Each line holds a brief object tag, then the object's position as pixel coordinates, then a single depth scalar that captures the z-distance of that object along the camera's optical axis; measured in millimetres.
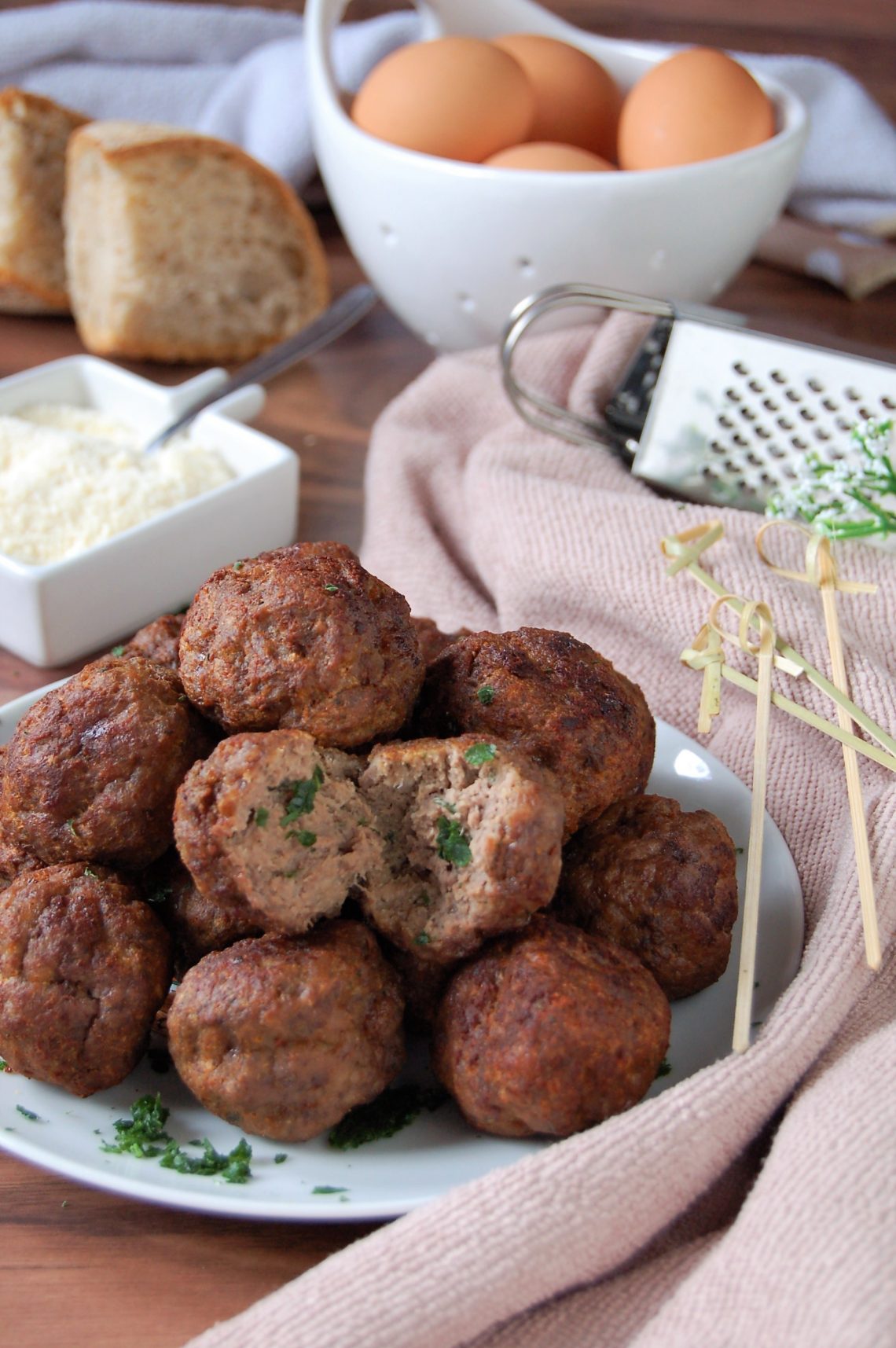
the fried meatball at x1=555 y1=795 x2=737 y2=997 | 467
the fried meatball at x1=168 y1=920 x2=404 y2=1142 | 422
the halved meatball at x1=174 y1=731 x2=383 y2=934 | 424
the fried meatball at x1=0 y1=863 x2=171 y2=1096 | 436
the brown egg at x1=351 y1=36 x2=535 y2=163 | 652
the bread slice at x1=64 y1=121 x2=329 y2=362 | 709
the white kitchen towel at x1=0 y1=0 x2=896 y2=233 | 814
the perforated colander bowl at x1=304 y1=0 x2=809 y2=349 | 641
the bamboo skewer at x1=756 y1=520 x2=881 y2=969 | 469
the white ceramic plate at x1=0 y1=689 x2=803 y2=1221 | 403
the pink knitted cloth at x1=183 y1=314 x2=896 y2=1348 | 381
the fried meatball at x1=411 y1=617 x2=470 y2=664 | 505
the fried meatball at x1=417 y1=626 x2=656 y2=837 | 473
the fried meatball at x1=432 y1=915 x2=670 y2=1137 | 420
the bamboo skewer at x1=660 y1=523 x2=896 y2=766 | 498
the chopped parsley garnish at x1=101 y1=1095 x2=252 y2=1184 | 418
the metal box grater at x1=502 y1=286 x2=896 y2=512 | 595
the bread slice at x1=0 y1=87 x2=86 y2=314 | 729
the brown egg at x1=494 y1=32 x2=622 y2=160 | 681
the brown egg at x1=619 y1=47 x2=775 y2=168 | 653
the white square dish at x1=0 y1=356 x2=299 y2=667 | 575
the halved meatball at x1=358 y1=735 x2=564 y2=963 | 431
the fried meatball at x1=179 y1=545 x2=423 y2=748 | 461
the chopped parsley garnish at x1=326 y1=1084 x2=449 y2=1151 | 442
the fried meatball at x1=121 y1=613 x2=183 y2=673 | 502
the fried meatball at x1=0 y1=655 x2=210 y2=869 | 462
